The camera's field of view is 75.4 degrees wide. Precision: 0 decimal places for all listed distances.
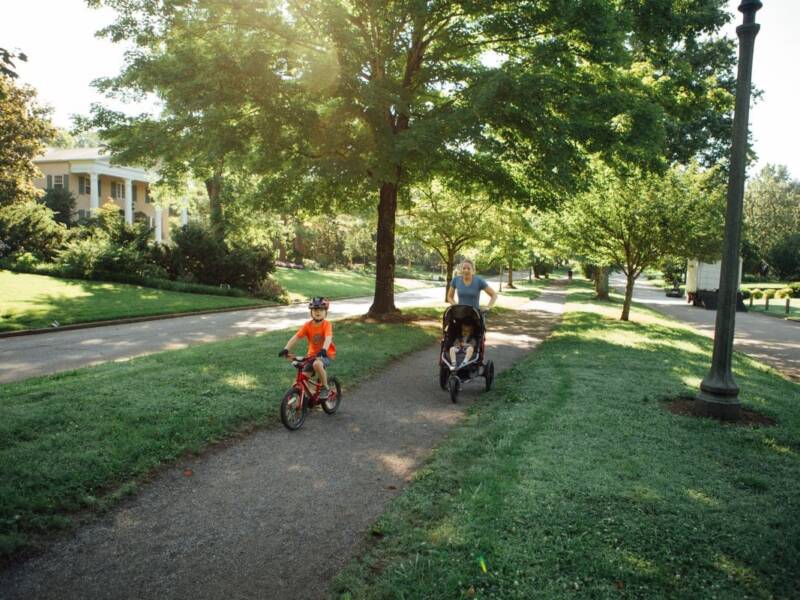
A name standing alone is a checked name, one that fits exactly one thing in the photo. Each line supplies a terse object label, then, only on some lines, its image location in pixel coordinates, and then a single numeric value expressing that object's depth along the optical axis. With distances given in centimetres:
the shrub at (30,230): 2628
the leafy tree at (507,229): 2305
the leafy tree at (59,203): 4062
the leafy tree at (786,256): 6272
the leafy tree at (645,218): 1720
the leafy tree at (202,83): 1244
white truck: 3316
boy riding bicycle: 662
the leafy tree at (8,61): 537
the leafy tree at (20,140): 2617
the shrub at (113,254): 2436
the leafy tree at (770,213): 6931
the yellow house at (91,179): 4781
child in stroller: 812
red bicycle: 621
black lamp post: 672
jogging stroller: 807
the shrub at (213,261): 2639
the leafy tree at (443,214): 2273
